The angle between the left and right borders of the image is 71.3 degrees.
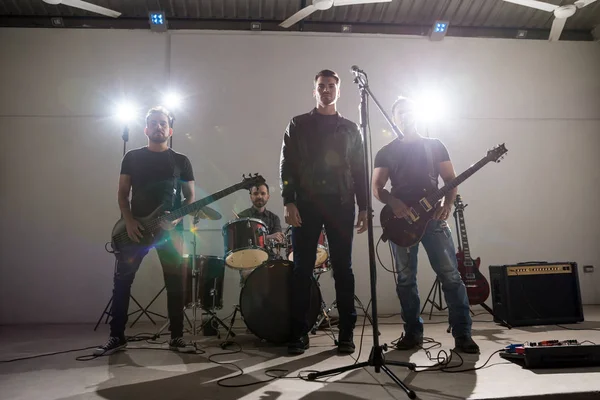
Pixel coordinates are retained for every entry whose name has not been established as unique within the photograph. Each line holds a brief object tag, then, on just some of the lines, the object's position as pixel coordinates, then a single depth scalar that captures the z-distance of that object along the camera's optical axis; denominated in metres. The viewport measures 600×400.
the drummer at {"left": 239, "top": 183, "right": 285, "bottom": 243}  4.27
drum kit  2.91
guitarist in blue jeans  2.57
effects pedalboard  2.04
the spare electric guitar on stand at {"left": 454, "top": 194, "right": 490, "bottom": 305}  3.99
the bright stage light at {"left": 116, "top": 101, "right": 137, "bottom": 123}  5.20
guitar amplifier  3.64
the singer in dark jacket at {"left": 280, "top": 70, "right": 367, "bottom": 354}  2.58
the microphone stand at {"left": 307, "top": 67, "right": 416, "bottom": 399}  1.90
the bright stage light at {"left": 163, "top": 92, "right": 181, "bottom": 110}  5.25
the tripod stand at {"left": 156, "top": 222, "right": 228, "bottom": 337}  3.59
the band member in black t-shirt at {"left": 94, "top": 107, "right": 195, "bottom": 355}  2.77
